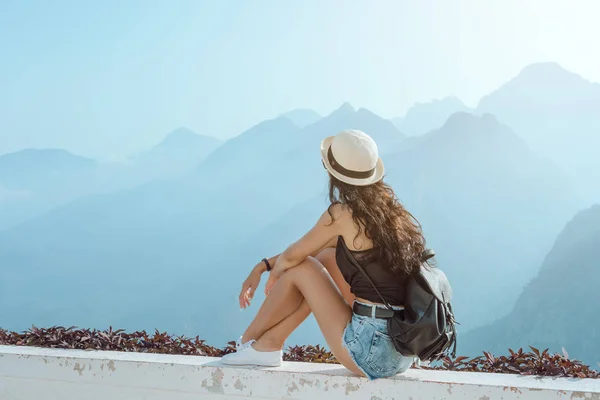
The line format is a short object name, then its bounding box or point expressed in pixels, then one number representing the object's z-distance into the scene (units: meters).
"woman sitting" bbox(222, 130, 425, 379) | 2.54
